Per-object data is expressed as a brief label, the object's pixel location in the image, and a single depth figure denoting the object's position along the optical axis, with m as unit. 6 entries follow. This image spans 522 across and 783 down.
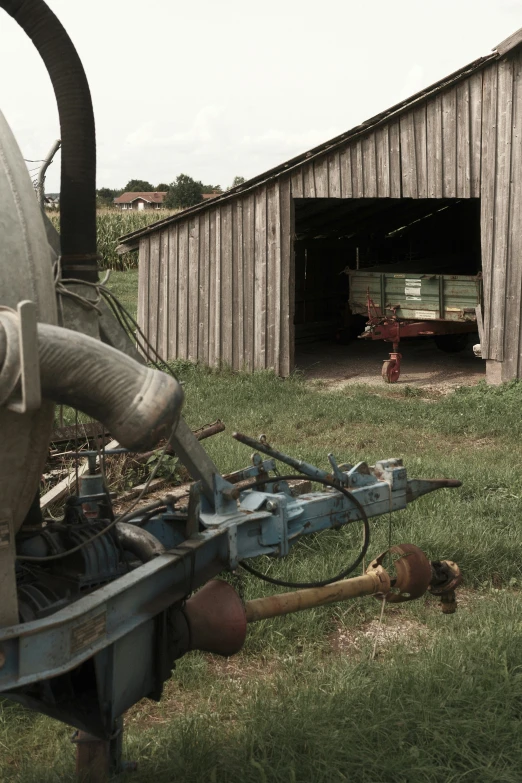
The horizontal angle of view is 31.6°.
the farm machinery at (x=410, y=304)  13.98
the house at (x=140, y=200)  94.53
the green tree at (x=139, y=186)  104.81
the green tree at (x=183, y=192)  79.00
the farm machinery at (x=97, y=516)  2.36
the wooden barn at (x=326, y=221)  11.64
